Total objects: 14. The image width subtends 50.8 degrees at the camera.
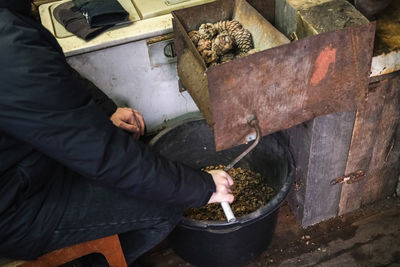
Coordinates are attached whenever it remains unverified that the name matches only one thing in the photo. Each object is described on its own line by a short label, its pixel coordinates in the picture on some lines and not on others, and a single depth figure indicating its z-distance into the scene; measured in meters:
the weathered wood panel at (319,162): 1.68
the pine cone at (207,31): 1.61
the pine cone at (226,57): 1.58
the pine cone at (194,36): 1.60
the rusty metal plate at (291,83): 1.28
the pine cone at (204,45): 1.56
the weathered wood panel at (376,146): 1.64
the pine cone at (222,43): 1.56
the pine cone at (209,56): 1.54
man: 1.07
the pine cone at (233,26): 1.65
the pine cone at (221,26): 1.66
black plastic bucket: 1.59
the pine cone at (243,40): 1.61
